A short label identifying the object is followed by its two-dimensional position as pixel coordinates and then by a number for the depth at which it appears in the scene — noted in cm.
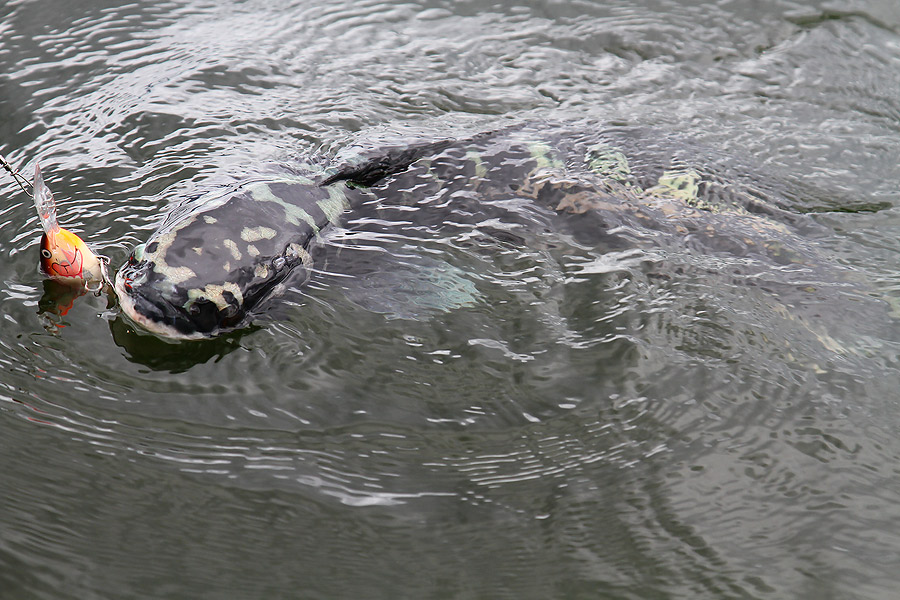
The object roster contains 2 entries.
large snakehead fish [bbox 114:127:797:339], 655
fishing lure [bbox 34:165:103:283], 650
